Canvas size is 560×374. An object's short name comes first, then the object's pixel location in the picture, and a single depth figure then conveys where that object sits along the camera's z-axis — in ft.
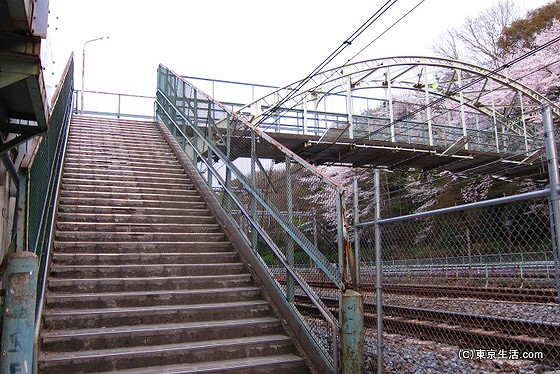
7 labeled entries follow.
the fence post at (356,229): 14.74
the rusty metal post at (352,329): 13.71
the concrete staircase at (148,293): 14.20
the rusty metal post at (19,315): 10.87
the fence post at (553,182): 9.02
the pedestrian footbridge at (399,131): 66.28
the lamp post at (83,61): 88.43
